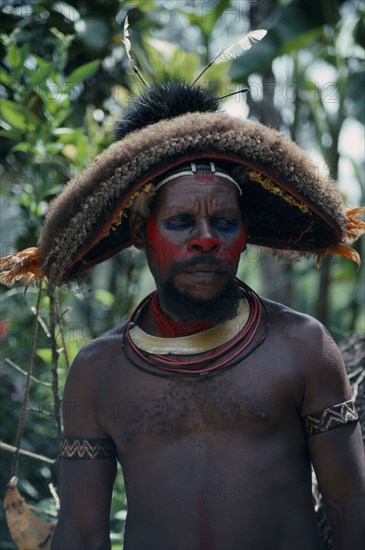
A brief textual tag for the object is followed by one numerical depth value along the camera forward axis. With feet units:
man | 7.88
